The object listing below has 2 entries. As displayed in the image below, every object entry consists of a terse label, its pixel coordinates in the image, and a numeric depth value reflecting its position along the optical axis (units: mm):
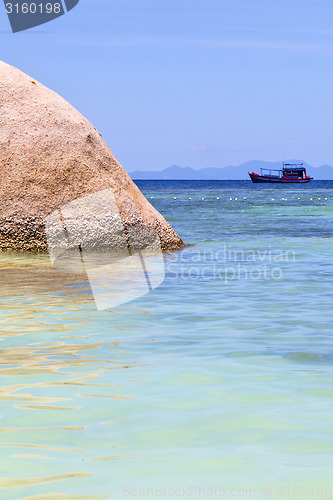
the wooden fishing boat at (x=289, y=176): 173537
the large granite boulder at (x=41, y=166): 18937
